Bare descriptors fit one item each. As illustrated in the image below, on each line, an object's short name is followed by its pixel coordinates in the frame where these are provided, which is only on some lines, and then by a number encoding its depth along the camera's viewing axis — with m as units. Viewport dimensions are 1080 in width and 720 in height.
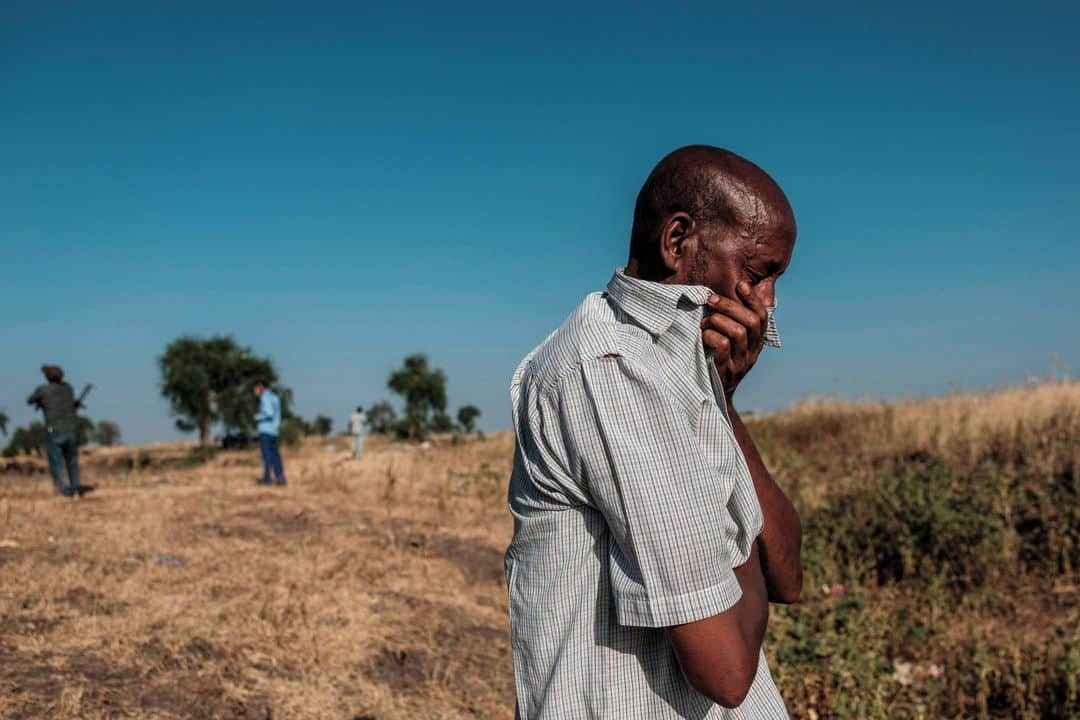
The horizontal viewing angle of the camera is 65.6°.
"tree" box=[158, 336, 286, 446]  31.25
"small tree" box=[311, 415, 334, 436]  41.96
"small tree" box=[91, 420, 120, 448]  44.87
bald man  1.19
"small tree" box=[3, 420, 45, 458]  27.38
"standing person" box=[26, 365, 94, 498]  11.27
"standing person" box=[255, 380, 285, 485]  12.57
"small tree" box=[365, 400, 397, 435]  31.66
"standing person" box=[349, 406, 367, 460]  16.88
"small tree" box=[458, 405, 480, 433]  30.06
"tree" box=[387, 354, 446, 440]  29.66
